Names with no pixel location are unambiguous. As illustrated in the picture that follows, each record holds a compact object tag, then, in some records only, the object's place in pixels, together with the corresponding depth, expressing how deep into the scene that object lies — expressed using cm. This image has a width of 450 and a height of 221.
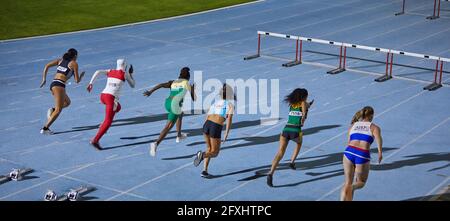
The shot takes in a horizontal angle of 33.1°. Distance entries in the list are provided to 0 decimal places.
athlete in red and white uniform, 1475
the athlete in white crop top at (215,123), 1298
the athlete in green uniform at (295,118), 1296
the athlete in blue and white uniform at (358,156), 1142
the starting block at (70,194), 1188
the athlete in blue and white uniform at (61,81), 1555
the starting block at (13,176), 1300
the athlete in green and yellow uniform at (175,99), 1451
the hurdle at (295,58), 2232
